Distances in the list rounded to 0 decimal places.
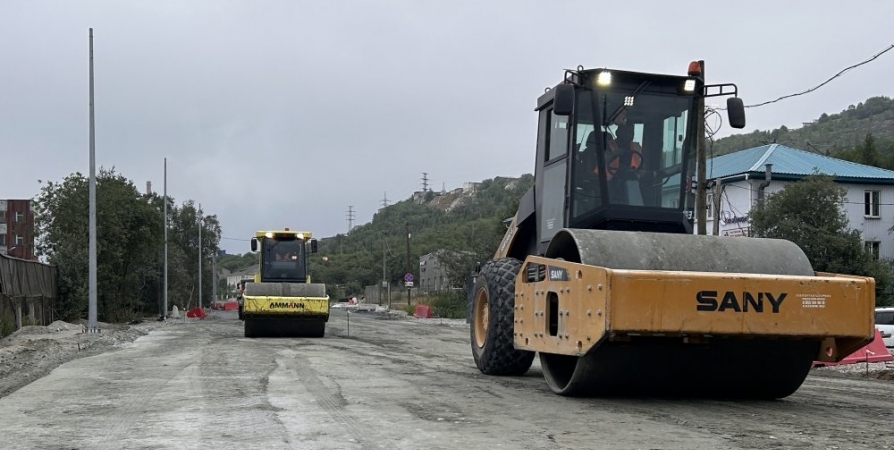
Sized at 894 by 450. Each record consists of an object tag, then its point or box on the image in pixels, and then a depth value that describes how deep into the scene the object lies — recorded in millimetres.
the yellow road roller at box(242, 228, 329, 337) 24125
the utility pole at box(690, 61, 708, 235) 17875
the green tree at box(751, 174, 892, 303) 30984
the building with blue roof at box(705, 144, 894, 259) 42031
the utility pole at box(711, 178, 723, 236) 25697
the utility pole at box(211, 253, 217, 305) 91325
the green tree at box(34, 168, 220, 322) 37125
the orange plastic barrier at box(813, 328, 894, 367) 16484
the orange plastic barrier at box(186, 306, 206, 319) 50969
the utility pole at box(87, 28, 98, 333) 27672
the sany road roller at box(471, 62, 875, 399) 8320
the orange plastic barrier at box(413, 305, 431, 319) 48938
